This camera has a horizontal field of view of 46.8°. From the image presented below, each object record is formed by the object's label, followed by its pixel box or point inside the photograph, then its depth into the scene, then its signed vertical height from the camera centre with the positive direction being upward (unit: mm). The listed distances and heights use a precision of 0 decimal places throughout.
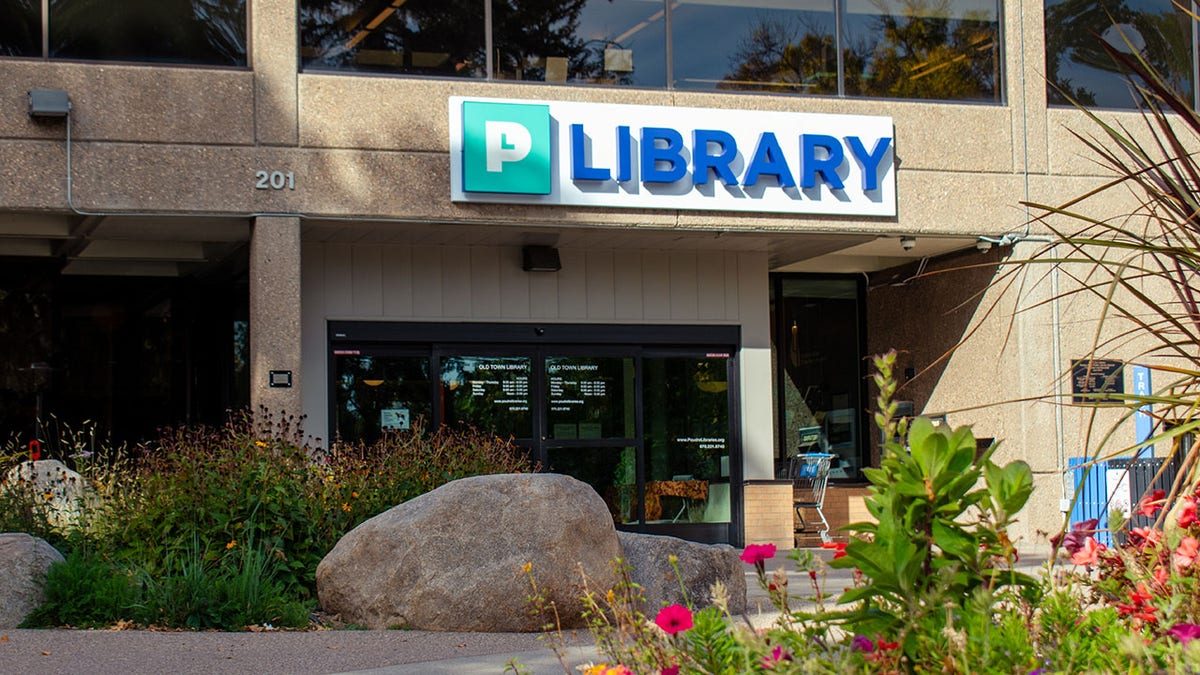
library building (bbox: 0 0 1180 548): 12727 +1798
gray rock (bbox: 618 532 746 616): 8266 -1057
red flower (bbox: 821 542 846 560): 3092 -380
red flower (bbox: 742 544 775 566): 3225 -375
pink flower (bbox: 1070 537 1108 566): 3144 -379
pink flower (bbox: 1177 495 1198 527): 3307 -304
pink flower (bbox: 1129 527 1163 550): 3432 -384
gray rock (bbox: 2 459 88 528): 9461 -627
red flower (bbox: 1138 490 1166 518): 3543 -300
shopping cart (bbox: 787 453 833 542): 16516 -1032
